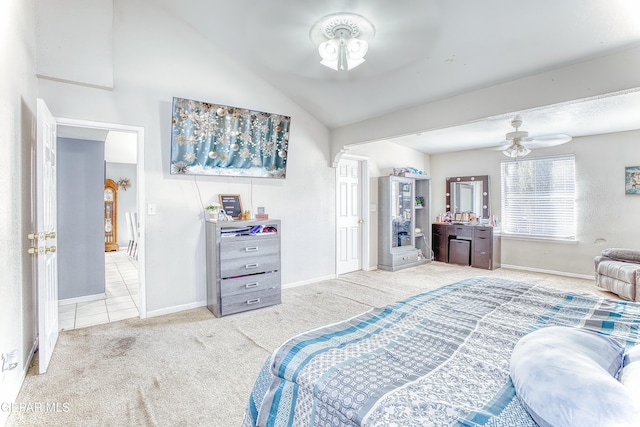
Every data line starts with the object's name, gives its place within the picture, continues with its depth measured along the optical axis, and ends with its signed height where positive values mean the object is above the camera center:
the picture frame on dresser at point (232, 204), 3.79 +0.08
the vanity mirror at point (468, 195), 6.23 +0.30
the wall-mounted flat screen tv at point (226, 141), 3.39 +0.82
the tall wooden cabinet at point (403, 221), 5.59 -0.21
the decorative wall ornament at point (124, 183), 8.45 +0.77
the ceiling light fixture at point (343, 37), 2.44 +1.47
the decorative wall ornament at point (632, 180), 4.58 +0.42
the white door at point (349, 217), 5.23 -0.12
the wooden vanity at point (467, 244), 5.73 -0.68
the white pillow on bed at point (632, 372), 0.80 -0.46
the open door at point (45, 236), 2.20 -0.17
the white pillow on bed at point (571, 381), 0.72 -0.45
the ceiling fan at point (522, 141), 3.48 +0.77
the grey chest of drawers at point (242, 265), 3.38 -0.61
